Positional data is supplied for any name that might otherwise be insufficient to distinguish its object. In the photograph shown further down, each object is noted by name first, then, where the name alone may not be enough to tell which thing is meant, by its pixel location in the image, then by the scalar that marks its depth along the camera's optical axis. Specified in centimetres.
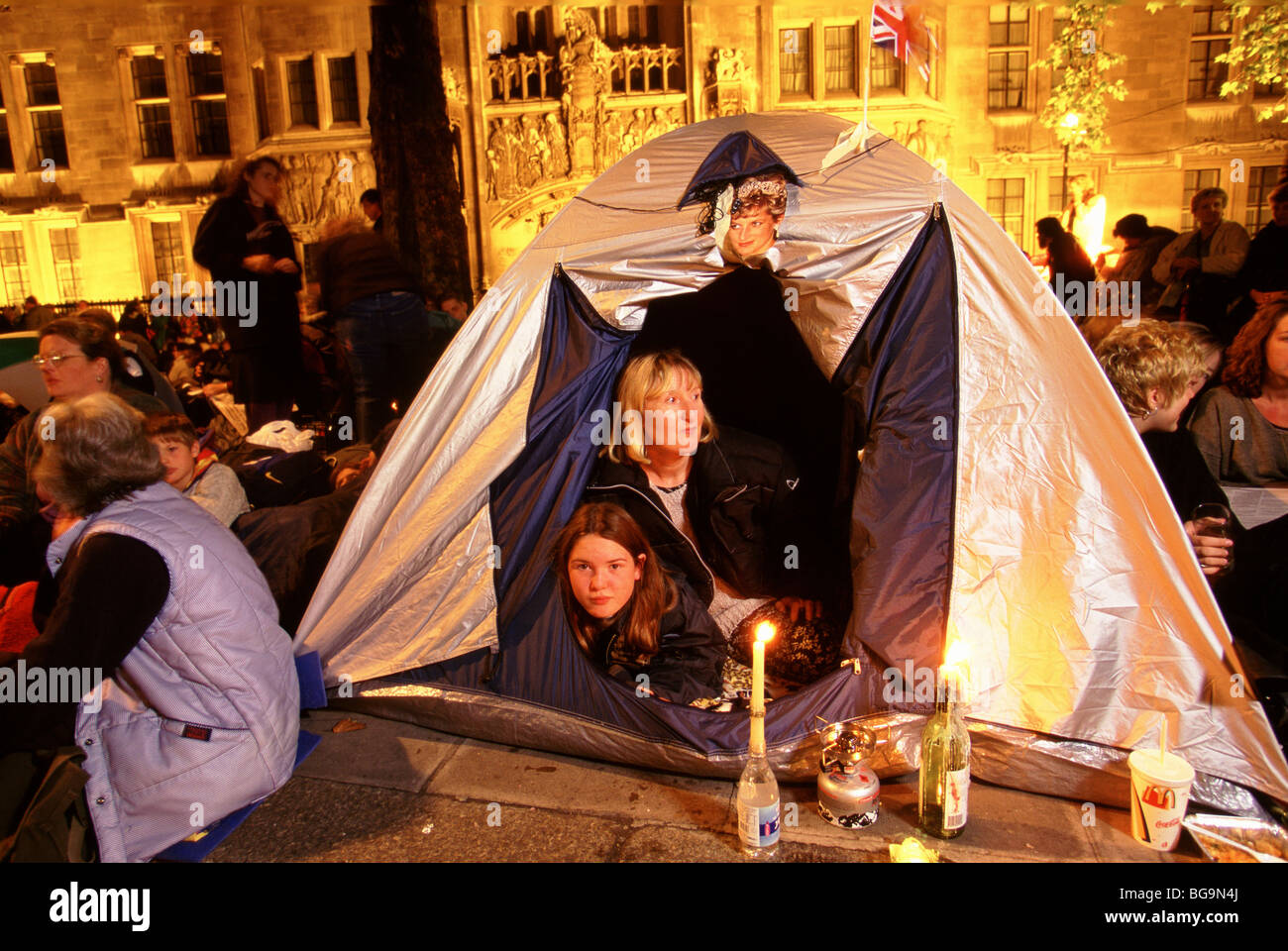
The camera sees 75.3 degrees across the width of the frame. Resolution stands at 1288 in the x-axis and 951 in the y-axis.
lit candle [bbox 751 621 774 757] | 243
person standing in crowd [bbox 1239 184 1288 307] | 576
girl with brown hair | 315
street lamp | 1554
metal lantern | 269
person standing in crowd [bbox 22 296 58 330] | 1496
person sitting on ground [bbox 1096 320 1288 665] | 317
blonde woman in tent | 340
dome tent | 276
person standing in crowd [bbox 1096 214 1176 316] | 774
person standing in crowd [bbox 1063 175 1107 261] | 1128
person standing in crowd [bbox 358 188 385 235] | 794
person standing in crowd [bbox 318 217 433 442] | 568
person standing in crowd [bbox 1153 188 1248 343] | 668
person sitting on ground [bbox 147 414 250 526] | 379
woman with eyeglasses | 399
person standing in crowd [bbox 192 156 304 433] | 541
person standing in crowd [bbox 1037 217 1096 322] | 758
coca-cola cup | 252
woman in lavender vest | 235
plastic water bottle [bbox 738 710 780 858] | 249
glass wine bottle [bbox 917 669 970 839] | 252
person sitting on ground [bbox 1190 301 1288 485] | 360
